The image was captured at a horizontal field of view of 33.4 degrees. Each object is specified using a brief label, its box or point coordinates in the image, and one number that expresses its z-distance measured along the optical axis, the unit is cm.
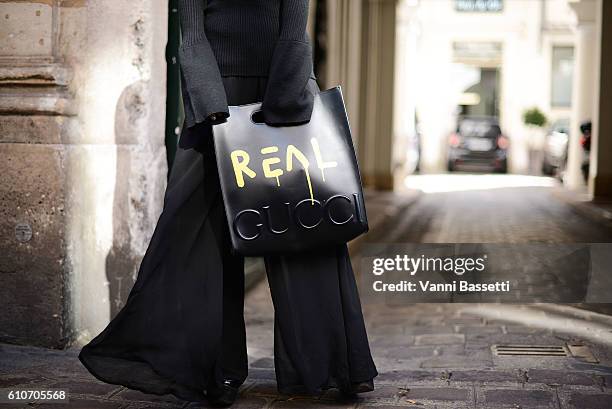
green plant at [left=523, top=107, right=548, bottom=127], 3136
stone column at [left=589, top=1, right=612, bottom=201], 1484
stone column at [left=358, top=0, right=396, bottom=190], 1695
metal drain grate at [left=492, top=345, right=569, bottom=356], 448
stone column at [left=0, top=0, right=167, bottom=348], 435
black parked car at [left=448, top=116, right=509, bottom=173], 2948
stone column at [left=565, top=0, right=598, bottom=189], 1827
